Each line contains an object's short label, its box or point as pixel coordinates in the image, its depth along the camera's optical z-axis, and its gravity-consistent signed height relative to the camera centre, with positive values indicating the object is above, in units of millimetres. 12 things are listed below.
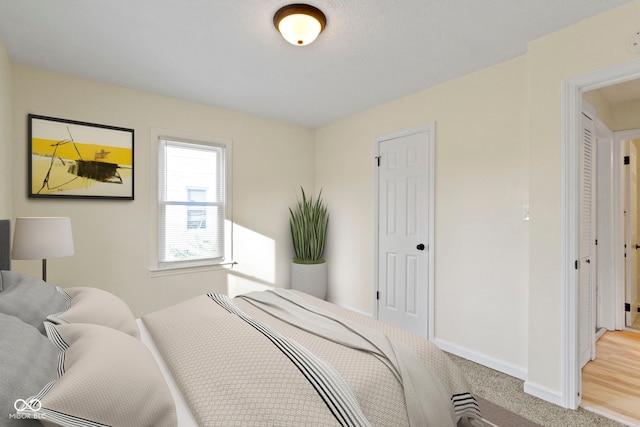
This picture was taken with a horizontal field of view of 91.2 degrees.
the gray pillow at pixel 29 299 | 1257 -374
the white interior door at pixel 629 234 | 3441 -210
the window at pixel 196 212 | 3516 +13
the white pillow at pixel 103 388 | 761 -482
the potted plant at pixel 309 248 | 4022 -457
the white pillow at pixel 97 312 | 1389 -467
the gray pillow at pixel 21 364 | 707 -415
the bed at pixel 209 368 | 835 -574
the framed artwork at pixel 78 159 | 2699 +490
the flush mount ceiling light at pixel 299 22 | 1878 +1190
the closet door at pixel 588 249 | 2465 -284
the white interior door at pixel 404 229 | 3141 -165
